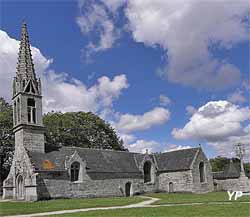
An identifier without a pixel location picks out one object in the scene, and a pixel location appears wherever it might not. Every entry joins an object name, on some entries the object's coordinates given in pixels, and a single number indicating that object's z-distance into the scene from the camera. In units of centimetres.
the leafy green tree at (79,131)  3712
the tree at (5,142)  3380
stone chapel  2415
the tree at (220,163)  5868
